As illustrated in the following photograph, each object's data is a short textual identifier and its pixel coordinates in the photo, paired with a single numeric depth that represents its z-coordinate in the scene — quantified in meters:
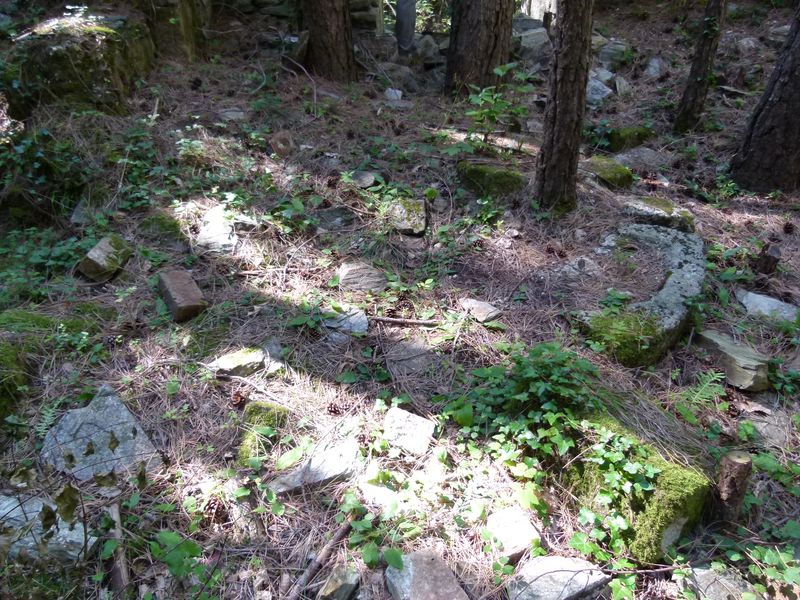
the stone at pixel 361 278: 3.59
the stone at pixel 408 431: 2.62
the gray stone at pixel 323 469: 2.45
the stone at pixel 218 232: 3.79
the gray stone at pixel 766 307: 3.58
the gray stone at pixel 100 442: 2.42
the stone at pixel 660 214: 4.08
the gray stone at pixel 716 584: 2.18
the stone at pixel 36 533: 2.00
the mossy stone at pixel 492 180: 4.32
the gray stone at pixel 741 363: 3.09
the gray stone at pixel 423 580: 2.06
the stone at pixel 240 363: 2.95
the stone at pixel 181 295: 3.23
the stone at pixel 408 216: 4.07
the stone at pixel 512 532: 2.23
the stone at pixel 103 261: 3.51
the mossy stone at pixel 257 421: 2.58
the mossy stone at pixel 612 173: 4.59
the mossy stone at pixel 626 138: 5.49
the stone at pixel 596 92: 6.30
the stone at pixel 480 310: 3.34
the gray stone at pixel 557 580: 2.09
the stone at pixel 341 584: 2.09
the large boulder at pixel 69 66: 4.42
